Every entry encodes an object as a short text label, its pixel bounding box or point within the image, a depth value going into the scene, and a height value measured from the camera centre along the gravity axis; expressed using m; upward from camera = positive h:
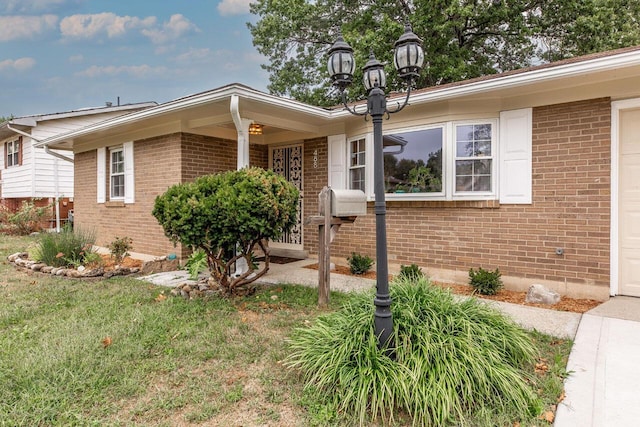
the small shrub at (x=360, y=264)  6.27 -0.94
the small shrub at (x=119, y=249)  6.44 -0.70
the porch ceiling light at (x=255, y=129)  6.99 +1.55
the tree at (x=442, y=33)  11.07 +5.93
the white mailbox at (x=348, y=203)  4.54 +0.08
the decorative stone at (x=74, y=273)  5.79 -1.01
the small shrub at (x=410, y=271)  5.22 -0.89
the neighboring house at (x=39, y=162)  12.59 +1.68
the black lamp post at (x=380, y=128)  2.66 +0.62
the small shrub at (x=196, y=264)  5.13 -0.78
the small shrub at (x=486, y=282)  4.98 -0.99
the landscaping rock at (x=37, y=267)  6.25 -0.98
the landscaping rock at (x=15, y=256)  7.16 -0.93
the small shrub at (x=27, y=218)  11.65 -0.28
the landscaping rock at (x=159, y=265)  6.28 -0.98
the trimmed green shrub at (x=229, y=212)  4.18 -0.03
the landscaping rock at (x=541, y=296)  4.51 -1.07
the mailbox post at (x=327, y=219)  4.42 -0.12
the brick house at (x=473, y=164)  4.54 +0.71
